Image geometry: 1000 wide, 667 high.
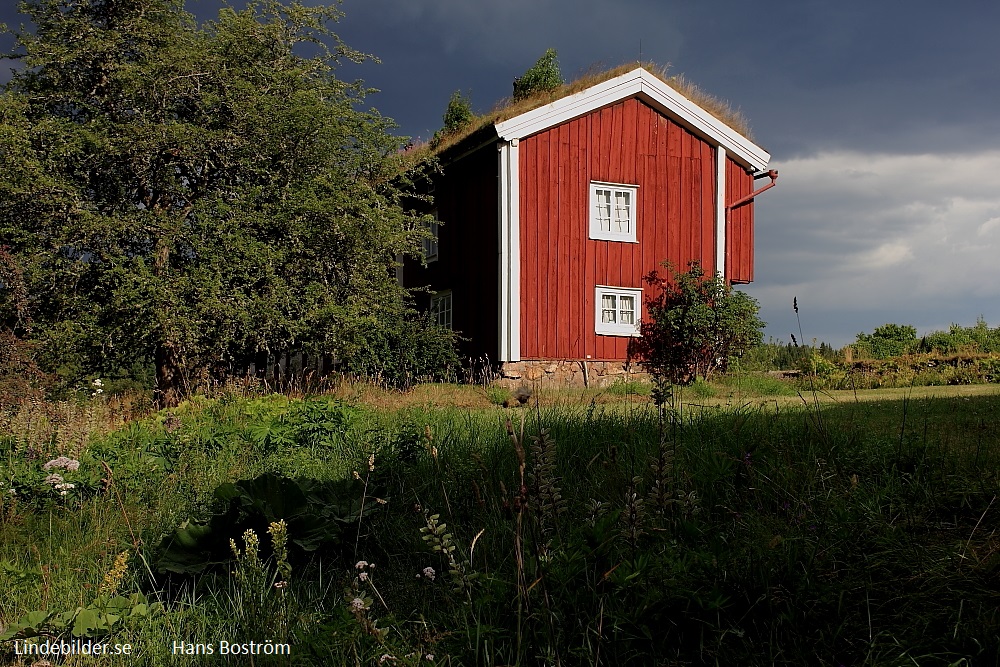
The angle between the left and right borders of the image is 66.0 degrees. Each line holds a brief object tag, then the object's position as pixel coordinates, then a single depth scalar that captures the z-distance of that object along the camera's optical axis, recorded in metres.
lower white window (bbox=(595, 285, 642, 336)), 15.95
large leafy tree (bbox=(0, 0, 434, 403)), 12.62
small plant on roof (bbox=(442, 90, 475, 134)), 22.09
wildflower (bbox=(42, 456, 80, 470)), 4.79
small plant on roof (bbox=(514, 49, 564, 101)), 20.11
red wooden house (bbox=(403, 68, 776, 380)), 15.36
